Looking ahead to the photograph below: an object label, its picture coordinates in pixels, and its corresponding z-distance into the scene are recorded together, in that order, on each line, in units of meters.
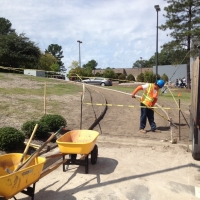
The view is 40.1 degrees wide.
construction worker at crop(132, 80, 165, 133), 8.29
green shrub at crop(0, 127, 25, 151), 5.75
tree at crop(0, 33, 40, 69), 34.56
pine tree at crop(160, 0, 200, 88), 26.48
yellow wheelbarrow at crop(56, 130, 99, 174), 5.07
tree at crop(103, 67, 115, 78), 45.99
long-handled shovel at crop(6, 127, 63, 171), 3.94
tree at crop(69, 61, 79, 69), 58.62
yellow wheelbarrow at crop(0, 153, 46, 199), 3.41
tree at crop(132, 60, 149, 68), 125.40
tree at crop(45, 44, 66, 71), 108.25
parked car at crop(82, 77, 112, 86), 31.90
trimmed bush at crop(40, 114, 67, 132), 7.55
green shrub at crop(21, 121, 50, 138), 6.89
